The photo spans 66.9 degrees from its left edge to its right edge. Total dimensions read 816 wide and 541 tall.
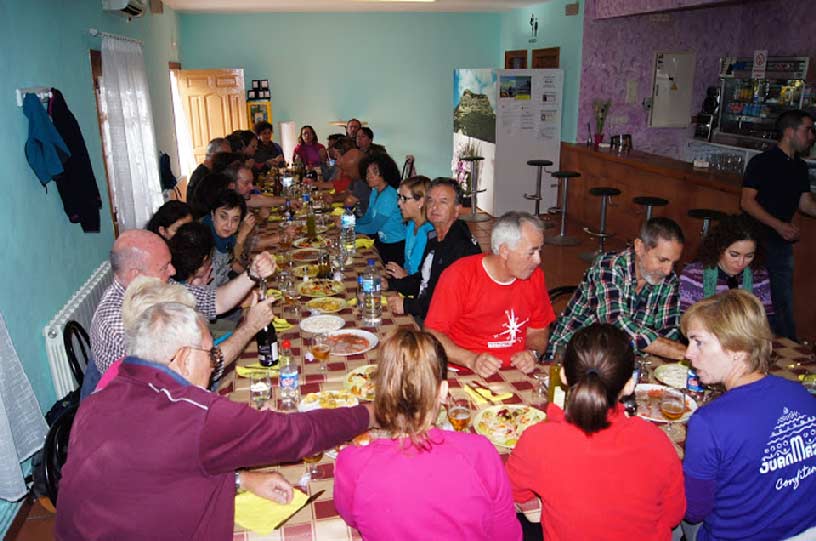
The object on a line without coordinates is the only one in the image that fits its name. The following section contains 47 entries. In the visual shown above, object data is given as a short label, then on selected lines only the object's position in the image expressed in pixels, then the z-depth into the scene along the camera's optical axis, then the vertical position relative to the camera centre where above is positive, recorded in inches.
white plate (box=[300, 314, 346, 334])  120.6 -42.2
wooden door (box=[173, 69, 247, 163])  364.2 +1.7
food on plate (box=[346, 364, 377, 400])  95.0 -42.6
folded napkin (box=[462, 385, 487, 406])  93.4 -43.5
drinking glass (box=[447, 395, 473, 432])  85.7 -42.5
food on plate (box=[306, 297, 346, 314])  131.6 -41.8
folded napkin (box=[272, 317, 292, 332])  123.2 -42.8
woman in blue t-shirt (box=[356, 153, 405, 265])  211.5 -36.0
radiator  133.2 -49.1
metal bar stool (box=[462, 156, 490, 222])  377.4 -50.5
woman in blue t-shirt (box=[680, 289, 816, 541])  67.4 -36.8
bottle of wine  104.1 -40.3
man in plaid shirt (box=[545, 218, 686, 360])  112.0 -34.2
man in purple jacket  60.6 -33.7
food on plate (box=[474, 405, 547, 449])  83.8 -43.4
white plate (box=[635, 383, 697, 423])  88.7 -43.5
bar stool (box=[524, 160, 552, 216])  337.7 -43.6
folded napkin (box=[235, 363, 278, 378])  102.7 -43.0
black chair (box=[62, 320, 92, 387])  124.3 -49.9
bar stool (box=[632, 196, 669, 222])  259.1 -40.7
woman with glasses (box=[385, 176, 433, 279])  163.9 -28.2
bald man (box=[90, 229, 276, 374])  98.7 -31.2
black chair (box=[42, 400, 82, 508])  83.8 -47.1
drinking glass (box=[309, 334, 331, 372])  106.7 -41.5
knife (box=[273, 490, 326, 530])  71.5 -44.2
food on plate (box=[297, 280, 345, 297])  141.1 -41.3
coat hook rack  133.6 +3.3
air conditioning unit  206.2 +33.5
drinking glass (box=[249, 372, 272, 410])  93.4 -42.4
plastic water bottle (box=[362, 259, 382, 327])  125.3 -39.4
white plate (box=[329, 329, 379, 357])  113.7 -42.5
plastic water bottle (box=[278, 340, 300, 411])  93.1 -41.5
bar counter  203.6 -39.2
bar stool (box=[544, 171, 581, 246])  318.3 -67.0
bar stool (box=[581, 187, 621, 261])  284.0 -57.5
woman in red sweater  63.1 -36.1
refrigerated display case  300.5 +1.8
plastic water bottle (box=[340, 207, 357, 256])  182.9 -37.4
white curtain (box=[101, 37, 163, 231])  208.1 -10.3
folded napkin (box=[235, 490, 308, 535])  68.6 -44.9
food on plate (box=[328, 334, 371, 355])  111.3 -42.6
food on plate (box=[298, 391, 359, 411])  91.4 -42.9
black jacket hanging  151.0 -17.5
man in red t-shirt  108.7 -36.3
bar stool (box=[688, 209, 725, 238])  229.1 -40.9
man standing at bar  170.1 -25.7
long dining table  67.8 -43.7
